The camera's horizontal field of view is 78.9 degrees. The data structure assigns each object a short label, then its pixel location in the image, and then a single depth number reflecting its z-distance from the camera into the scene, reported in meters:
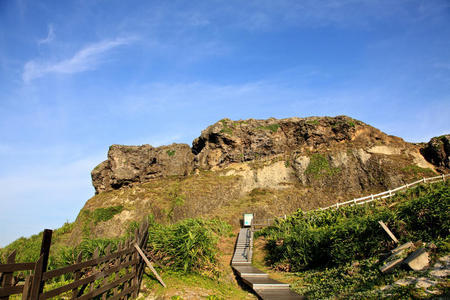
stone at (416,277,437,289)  7.36
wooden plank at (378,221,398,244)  11.65
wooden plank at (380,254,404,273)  9.33
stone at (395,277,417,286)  7.89
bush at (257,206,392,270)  12.39
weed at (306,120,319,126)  42.84
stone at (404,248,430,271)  8.57
